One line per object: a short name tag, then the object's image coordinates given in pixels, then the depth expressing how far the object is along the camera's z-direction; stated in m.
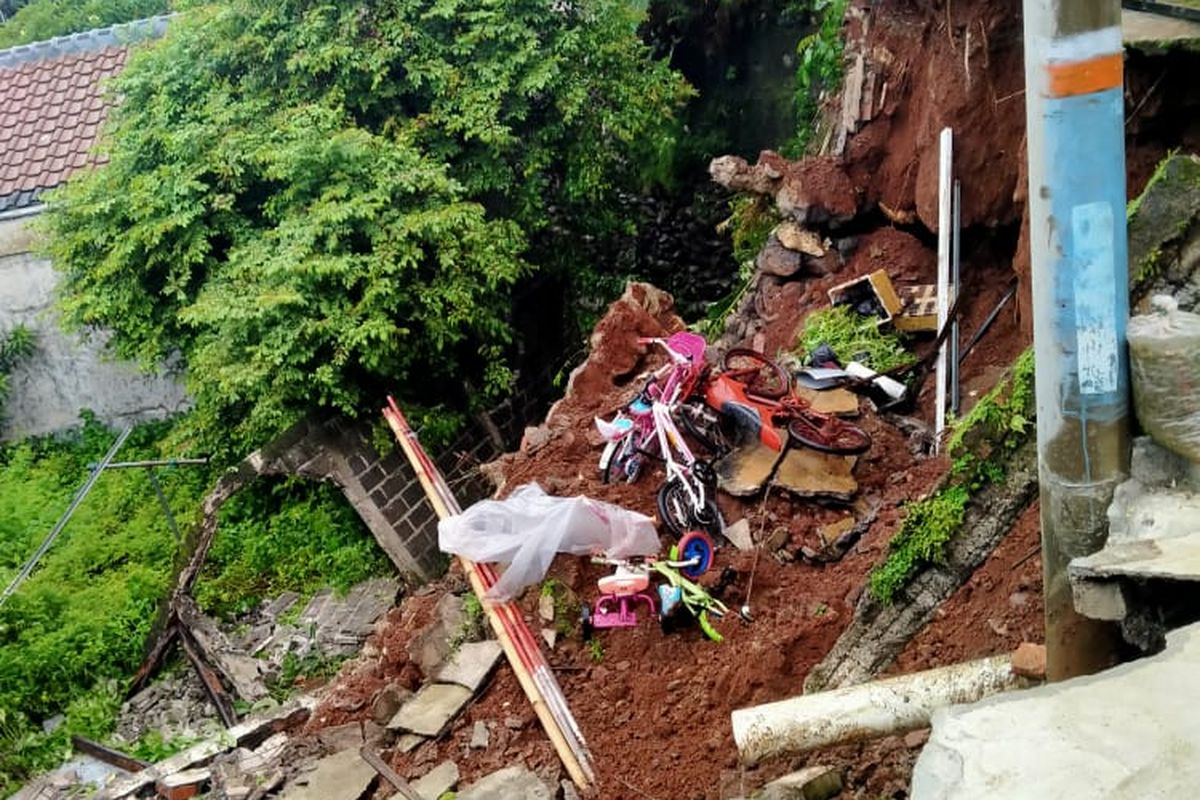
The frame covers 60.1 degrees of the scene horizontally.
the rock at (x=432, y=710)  6.30
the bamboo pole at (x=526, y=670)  5.60
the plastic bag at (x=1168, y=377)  2.79
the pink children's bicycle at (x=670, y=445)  6.62
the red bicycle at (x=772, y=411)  6.66
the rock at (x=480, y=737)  6.12
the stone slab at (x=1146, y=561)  2.57
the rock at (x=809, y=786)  3.92
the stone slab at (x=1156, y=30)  5.24
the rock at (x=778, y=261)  8.74
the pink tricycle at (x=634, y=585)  6.20
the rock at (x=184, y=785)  7.19
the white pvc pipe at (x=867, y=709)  3.32
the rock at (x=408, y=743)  6.31
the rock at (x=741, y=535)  6.45
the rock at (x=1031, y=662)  3.31
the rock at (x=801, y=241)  8.67
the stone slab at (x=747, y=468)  6.68
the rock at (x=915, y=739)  4.04
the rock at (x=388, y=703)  6.75
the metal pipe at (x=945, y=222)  7.45
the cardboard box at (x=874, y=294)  7.78
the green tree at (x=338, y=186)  9.21
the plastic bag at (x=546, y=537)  6.54
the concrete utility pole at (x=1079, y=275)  2.56
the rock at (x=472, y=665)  6.47
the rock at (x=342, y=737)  6.72
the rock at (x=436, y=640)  6.96
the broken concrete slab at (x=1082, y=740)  2.09
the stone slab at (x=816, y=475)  6.50
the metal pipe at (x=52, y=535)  8.38
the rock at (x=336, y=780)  6.19
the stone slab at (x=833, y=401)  7.06
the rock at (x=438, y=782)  5.92
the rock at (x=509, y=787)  5.54
